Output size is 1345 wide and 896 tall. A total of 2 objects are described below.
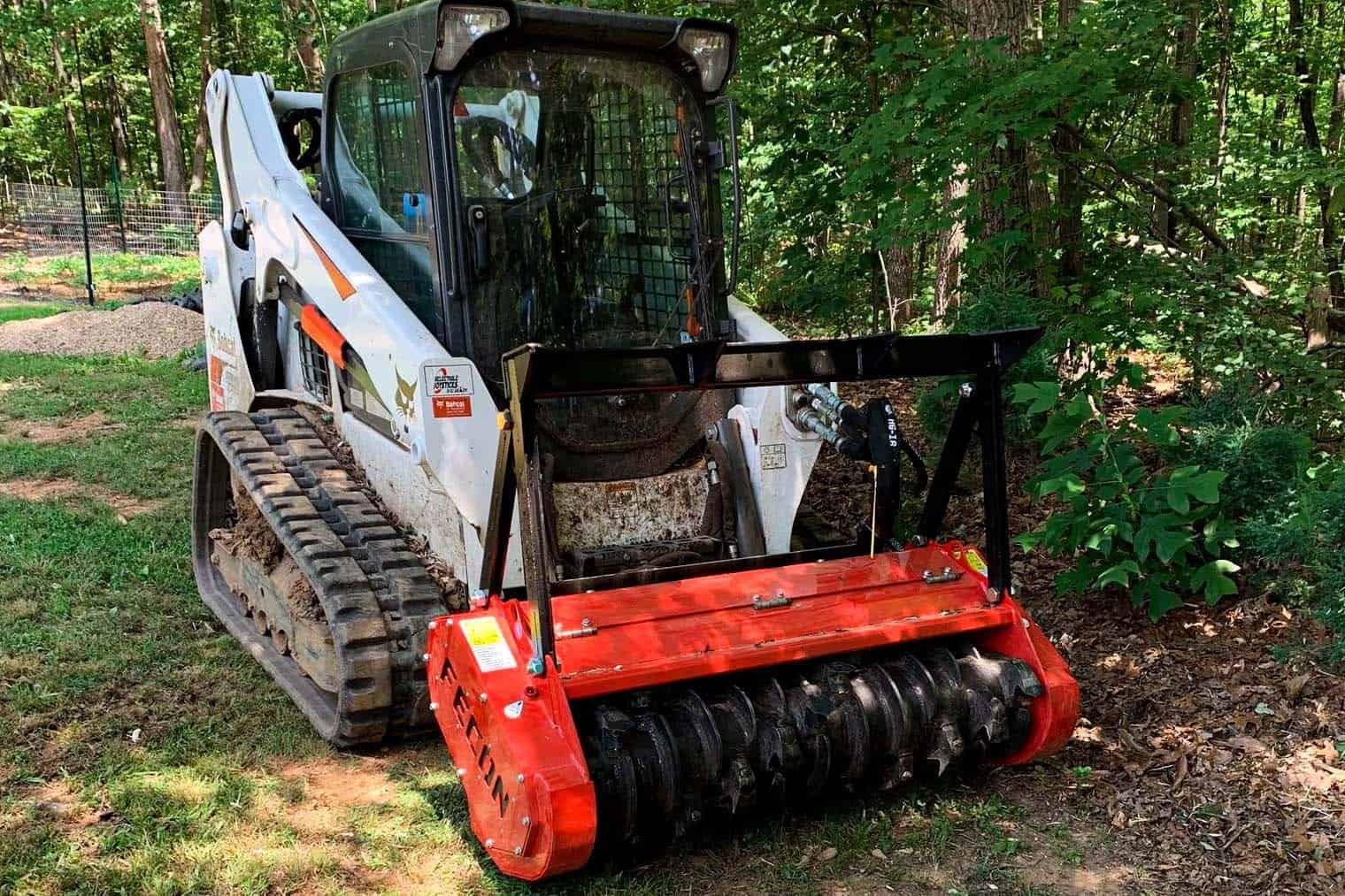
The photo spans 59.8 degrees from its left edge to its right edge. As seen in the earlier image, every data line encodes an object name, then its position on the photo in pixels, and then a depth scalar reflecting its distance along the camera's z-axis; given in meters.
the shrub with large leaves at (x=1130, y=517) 4.42
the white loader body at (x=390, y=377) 3.99
